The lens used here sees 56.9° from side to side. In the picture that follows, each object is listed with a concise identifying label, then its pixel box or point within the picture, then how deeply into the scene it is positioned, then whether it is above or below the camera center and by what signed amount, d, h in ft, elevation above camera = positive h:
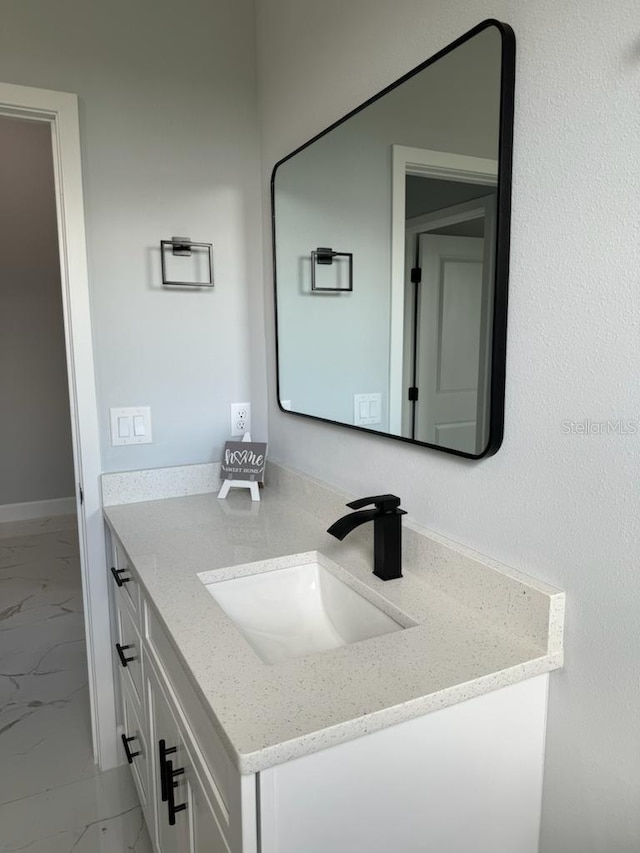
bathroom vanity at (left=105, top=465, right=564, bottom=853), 2.69 -1.85
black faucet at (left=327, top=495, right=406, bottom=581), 4.06 -1.35
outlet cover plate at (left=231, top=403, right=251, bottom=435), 6.84 -0.97
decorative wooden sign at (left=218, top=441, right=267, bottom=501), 6.42 -1.43
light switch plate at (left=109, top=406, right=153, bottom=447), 6.22 -0.96
